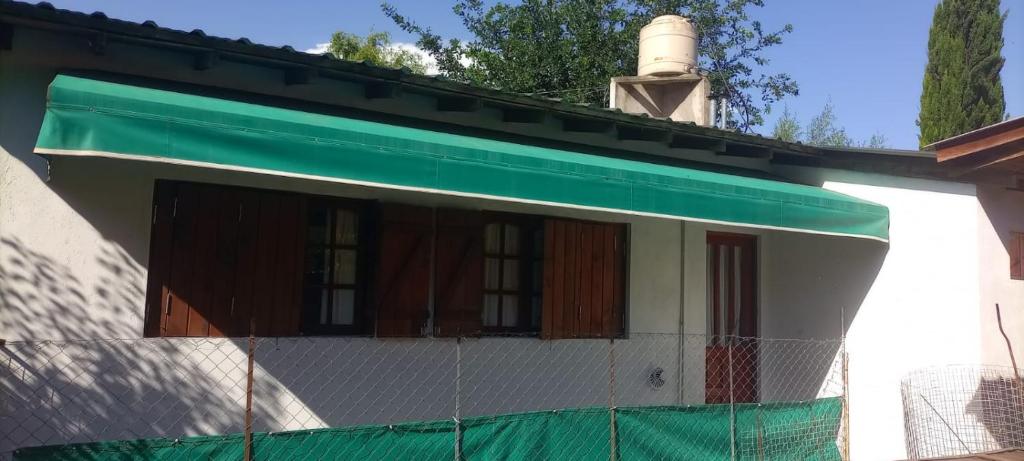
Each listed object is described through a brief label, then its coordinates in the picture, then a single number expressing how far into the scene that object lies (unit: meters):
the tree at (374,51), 25.12
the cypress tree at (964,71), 18.48
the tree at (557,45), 20.86
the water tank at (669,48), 11.81
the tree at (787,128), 35.66
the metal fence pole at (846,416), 6.86
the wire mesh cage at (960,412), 7.55
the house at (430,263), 4.98
